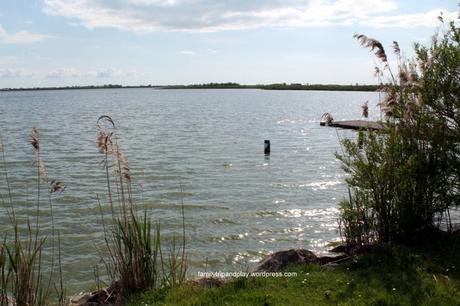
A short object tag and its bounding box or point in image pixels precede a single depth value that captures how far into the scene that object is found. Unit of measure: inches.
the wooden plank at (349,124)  1350.5
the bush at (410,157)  302.0
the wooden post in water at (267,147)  1002.1
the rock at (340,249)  325.7
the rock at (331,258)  296.4
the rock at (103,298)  247.9
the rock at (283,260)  285.4
